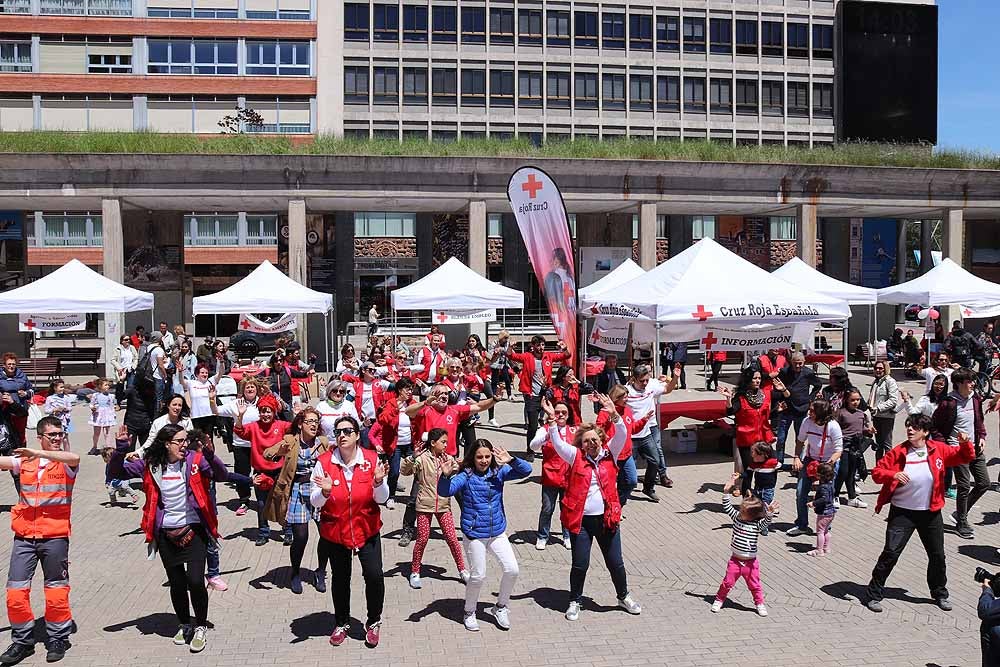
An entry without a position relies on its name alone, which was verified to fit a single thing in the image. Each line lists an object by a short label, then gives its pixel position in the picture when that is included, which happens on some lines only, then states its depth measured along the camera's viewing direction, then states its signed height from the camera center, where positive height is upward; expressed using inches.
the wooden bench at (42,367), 905.5 -56.8
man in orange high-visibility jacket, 240.2 -64.4
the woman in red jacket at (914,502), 279.3 -61.5
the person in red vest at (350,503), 241.4 -52.9
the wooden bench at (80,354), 1033.5 -50.1
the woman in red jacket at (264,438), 312.6 -47.6
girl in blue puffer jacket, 259.6 -59.6
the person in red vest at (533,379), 510.6 -40.3
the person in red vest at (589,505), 264.5 -58.9
